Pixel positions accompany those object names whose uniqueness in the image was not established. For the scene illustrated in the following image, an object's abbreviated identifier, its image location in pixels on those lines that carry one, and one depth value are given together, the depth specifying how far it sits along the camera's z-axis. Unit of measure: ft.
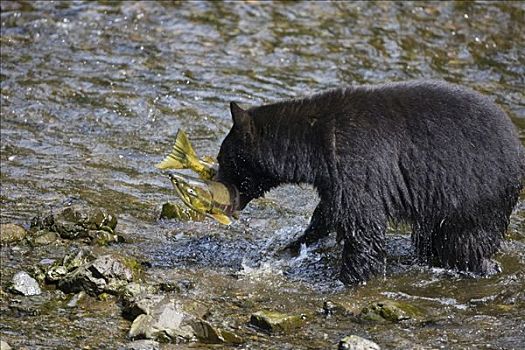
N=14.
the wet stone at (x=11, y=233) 46.68
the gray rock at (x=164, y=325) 37.32
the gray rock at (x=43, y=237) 46.70
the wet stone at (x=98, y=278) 41.27
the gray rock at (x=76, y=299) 40.55
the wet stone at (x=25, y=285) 41.32
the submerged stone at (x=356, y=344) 35.68
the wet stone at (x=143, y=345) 36.47
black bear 43.50
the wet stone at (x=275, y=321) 38.63
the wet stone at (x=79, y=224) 47.52
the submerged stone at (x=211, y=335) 37.50
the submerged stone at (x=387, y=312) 39.70
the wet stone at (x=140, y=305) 38.78
